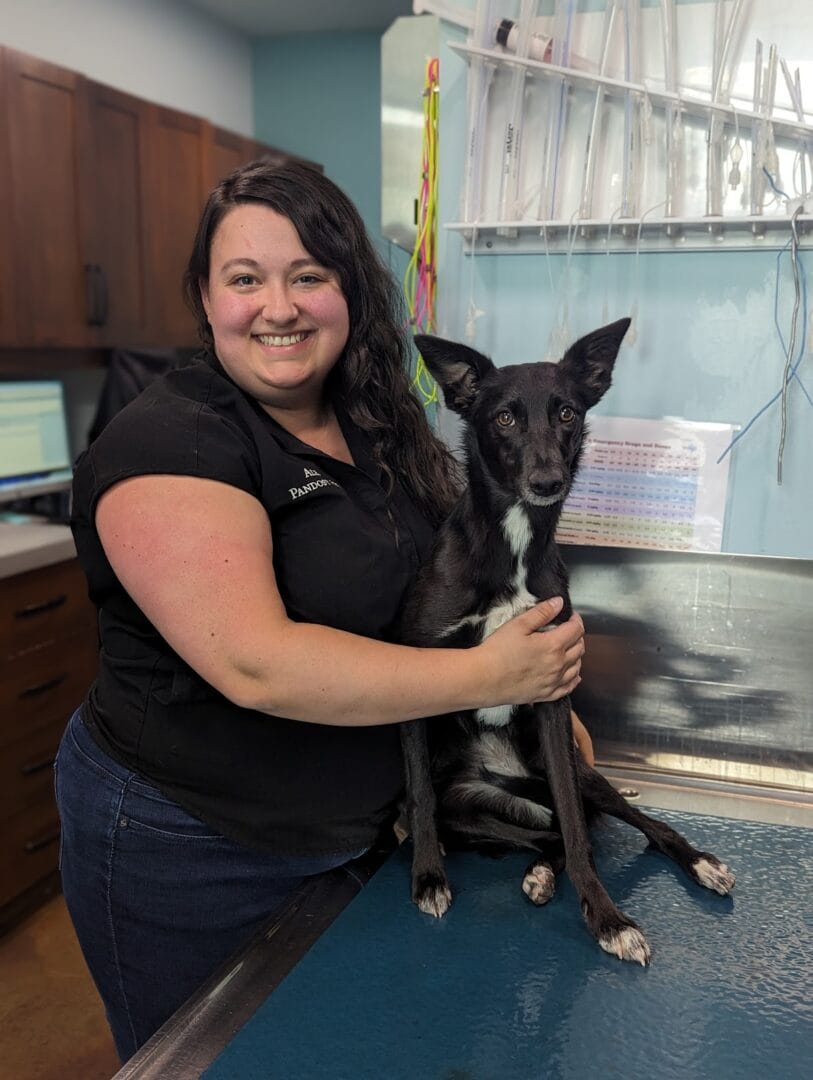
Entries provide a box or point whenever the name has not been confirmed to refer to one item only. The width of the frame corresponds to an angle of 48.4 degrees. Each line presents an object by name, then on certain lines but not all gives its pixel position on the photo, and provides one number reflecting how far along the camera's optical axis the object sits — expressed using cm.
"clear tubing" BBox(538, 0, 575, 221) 146
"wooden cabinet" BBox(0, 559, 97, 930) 253
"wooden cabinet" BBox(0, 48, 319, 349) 297
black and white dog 115
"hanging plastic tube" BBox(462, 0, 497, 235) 147
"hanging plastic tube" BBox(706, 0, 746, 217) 139
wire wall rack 139
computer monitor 313
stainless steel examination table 77
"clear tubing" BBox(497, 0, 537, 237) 150
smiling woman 93
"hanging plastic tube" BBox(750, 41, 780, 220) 137
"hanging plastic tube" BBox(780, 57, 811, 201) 136
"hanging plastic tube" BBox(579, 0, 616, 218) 147
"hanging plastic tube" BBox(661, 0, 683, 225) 141
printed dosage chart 152
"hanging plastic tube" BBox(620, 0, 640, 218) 143
